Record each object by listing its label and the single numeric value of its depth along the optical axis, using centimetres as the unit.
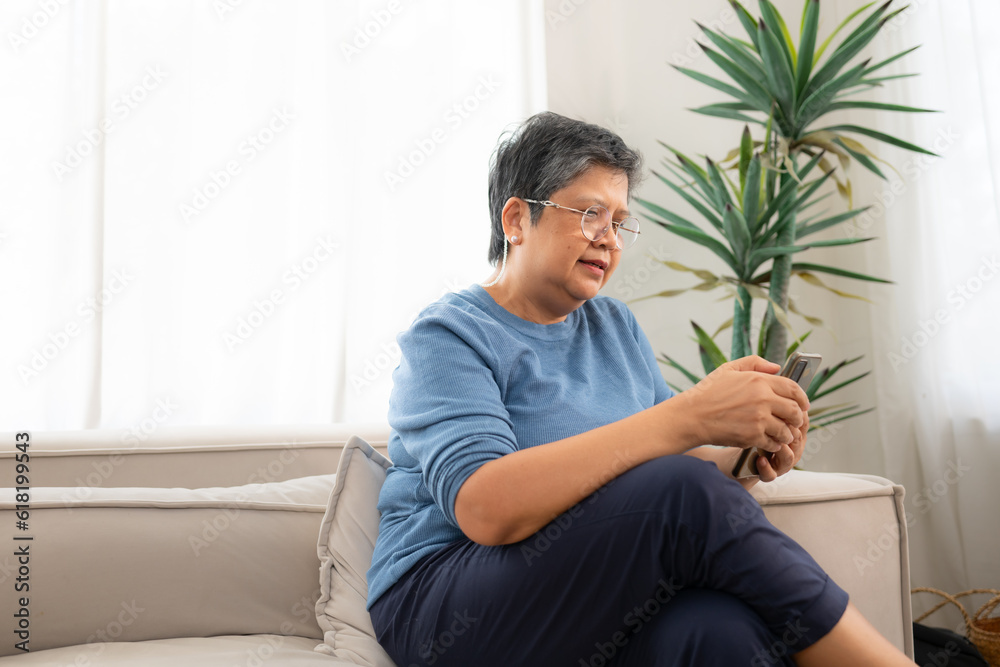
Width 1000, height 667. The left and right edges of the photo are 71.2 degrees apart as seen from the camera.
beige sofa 103
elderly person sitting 75
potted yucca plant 186
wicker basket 161
